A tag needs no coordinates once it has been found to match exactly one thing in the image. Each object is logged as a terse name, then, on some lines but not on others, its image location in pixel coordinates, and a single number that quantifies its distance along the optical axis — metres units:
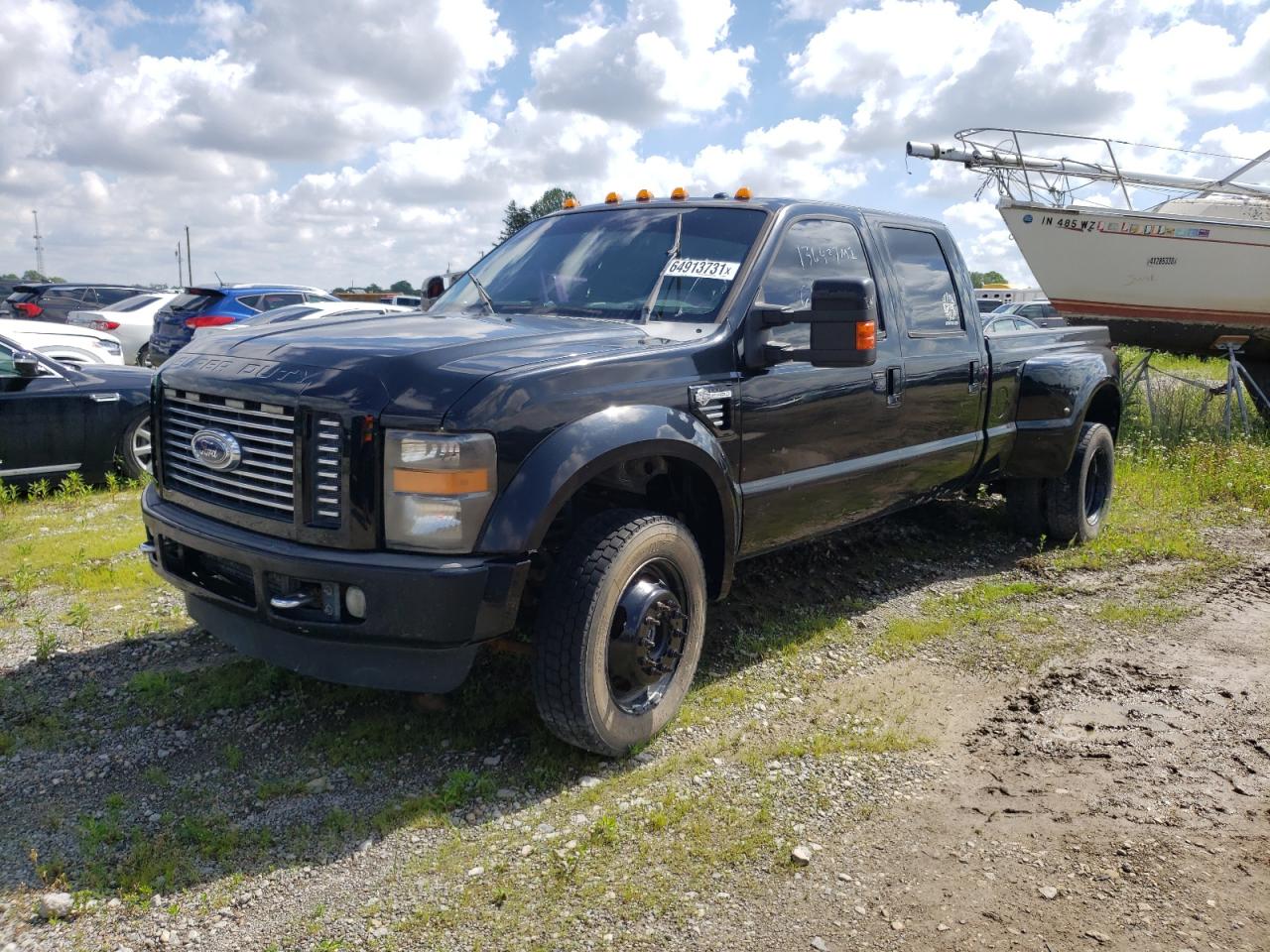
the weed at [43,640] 4.48
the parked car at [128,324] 16.56
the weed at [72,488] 7.59
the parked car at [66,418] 7.59
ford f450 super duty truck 3.12
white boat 12.16
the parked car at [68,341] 11.13
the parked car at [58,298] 19.09
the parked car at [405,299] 25.10
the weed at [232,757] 3.55
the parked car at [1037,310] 24.29
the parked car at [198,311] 14.32
